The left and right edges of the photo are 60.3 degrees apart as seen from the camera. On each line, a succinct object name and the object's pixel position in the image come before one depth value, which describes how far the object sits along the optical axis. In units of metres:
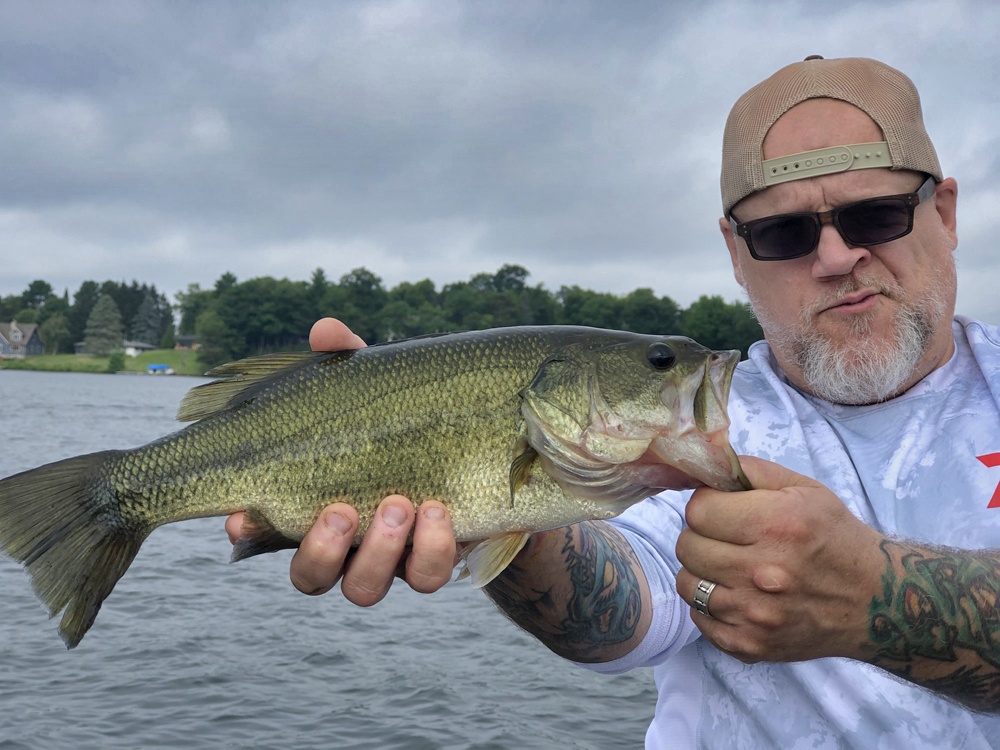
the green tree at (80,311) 131.00
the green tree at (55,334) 123.94
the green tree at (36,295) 150.12
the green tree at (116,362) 107.96
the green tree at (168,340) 129.50
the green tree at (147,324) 140.25
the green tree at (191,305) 131.38
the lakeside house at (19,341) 125.19
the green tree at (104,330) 119.75
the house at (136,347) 123.62
